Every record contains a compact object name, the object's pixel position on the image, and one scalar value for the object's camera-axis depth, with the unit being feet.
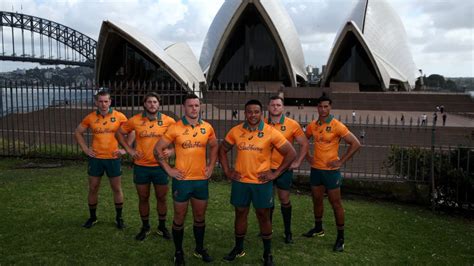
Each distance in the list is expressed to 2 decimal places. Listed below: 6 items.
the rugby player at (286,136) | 14.12
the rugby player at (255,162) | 12.07
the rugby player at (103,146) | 15.44
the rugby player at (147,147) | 14.12
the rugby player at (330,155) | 14.42
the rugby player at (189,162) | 12.25
